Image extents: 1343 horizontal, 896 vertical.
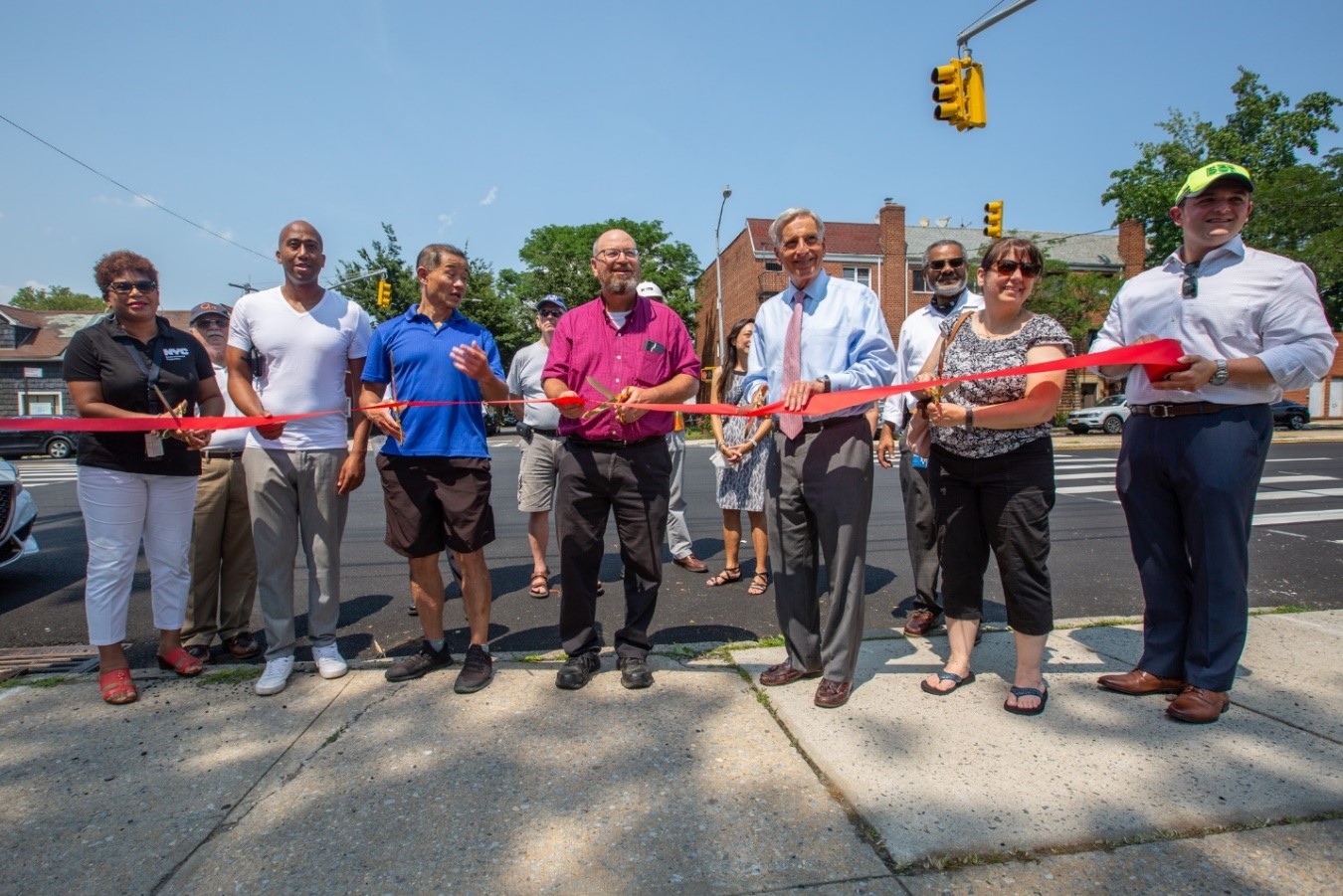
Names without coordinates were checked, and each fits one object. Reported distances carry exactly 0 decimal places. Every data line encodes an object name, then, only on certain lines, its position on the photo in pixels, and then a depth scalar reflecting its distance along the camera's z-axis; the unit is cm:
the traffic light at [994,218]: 1509
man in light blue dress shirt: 325
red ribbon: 282
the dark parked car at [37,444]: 2327
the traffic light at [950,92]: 1176
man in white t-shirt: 362
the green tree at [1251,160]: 2780
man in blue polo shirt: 355
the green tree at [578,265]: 4853
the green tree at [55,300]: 8681
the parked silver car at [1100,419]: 2821
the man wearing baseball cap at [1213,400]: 288
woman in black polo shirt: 346
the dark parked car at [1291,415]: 2922
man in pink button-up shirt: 349
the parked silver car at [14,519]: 574
